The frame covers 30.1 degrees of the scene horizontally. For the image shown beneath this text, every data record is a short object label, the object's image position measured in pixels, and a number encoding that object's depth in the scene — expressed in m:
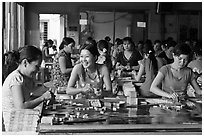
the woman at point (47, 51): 7.32
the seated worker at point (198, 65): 4.27
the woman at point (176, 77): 3.33
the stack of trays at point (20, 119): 2.29
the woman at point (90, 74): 3.50
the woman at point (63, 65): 4.72
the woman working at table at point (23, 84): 2.55
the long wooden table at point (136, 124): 2.04
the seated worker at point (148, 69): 3.90
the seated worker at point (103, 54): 4.88
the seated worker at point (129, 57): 5.39
